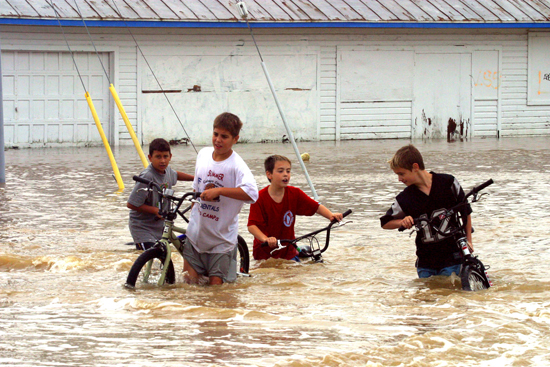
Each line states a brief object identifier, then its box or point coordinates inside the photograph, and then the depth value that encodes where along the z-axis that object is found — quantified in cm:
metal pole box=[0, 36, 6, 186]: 2485
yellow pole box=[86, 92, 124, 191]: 2373
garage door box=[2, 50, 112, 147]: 3716
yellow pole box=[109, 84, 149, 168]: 2389
